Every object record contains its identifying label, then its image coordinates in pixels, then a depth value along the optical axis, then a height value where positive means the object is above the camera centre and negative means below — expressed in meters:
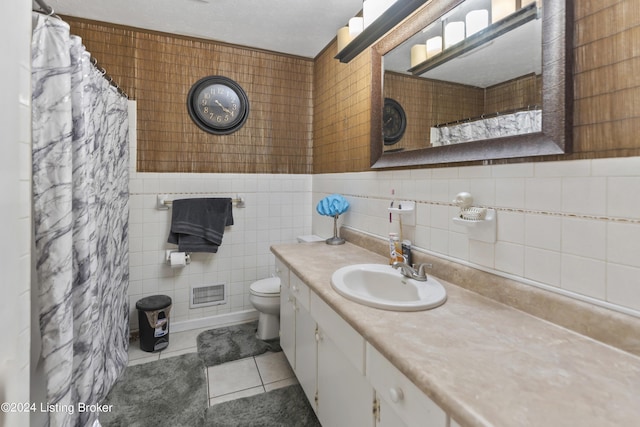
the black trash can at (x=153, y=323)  2.20 -0.81
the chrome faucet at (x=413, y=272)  1.35 -0.27
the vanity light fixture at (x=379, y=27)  1.42 +0.95
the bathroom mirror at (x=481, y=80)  0.99 +0.53
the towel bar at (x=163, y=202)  2.43 +0.07
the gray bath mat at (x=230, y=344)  2.17 -1.01
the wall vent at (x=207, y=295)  2.60 -0.73
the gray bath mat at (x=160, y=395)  1.59 -1.06
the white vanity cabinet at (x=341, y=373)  0.81 -0.58
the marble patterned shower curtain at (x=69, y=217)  1.20 -0.03
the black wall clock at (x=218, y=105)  2.53 +0.89
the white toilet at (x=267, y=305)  2.29 -0.70
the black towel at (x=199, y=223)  2.44 -0.10
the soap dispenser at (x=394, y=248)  1.58 -0.19
